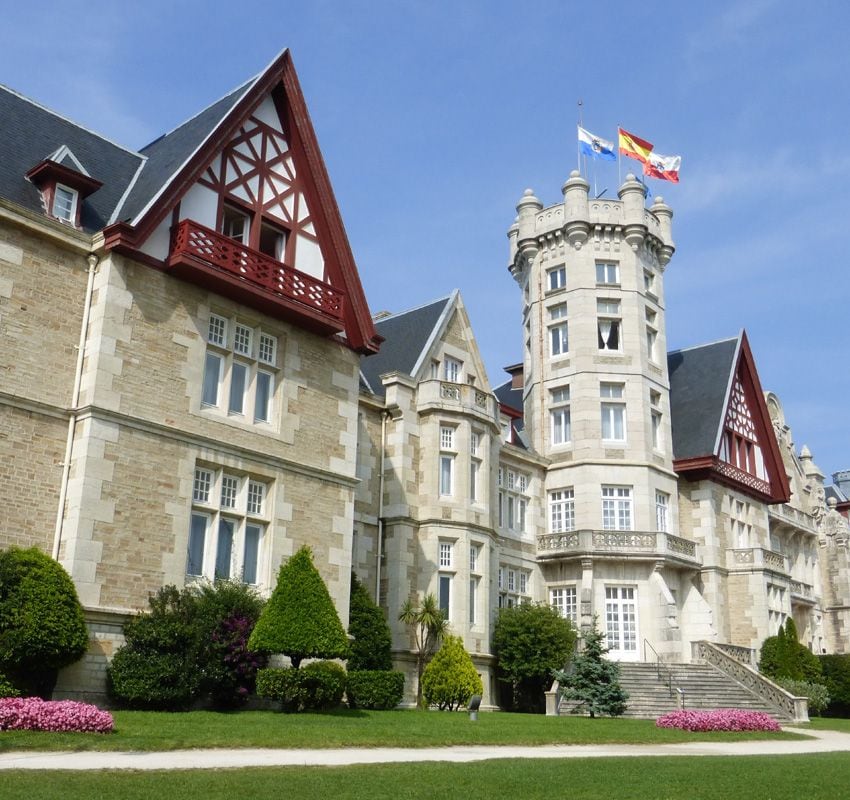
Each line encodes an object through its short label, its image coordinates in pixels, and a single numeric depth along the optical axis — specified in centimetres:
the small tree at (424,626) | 2688
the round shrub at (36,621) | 1571
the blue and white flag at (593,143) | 3966
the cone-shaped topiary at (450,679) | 2569
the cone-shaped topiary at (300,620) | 1862
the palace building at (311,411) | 1869
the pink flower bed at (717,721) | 2136
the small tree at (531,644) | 2938
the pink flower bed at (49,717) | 1320
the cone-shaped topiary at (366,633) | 2420
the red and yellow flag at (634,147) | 3991
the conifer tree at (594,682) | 2636
